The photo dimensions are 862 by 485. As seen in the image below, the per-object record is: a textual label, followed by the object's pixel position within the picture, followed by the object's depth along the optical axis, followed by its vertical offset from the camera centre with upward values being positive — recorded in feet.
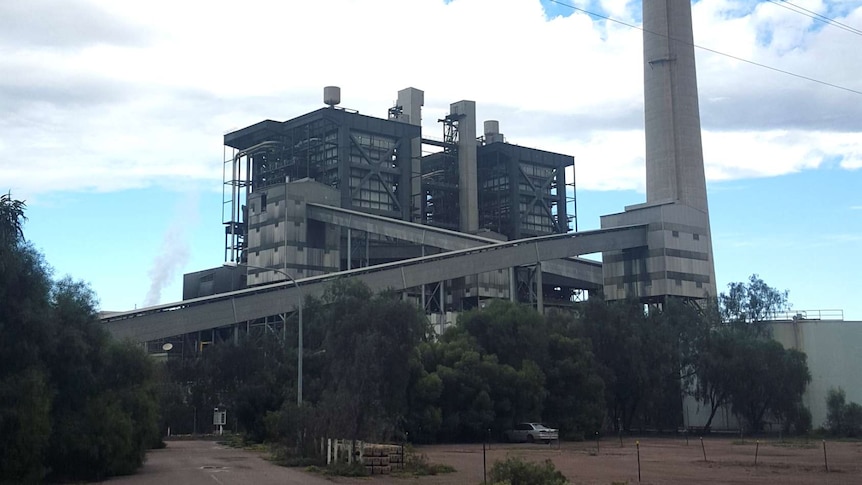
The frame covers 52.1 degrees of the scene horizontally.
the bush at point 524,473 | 81.10 -7.64
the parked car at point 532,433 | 204.74 -9.78
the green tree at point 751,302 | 291.17 +28.49
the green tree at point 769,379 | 247.70 +2.48
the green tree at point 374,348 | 160.35 +8.51
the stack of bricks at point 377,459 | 112.06 -8.33
